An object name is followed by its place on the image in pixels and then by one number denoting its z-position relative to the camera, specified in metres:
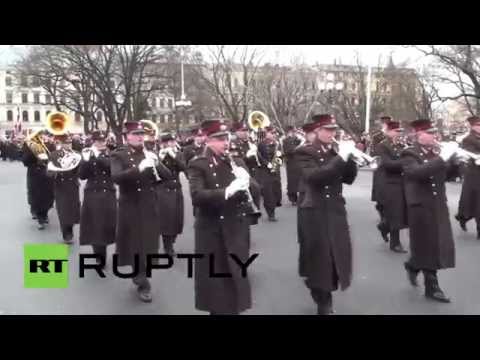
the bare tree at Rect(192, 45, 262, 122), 38.34
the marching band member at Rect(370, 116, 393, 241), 8.81
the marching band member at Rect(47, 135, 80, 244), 9.79
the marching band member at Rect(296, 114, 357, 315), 5.49
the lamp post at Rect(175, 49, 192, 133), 34.78
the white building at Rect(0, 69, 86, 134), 96.62
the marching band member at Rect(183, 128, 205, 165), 10.19
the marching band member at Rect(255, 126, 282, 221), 12.16
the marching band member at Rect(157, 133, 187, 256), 8.79
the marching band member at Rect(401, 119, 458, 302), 6.09
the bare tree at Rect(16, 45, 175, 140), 31.98
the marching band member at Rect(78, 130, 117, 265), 7.71
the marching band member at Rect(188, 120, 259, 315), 4.92
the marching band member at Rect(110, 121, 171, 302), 6.50
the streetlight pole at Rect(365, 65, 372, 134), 33.35
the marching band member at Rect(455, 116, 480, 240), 9.34
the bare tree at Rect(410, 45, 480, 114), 32.69
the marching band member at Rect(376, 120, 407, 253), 8.32
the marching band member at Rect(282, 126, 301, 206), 14.08
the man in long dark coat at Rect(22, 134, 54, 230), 12.05
